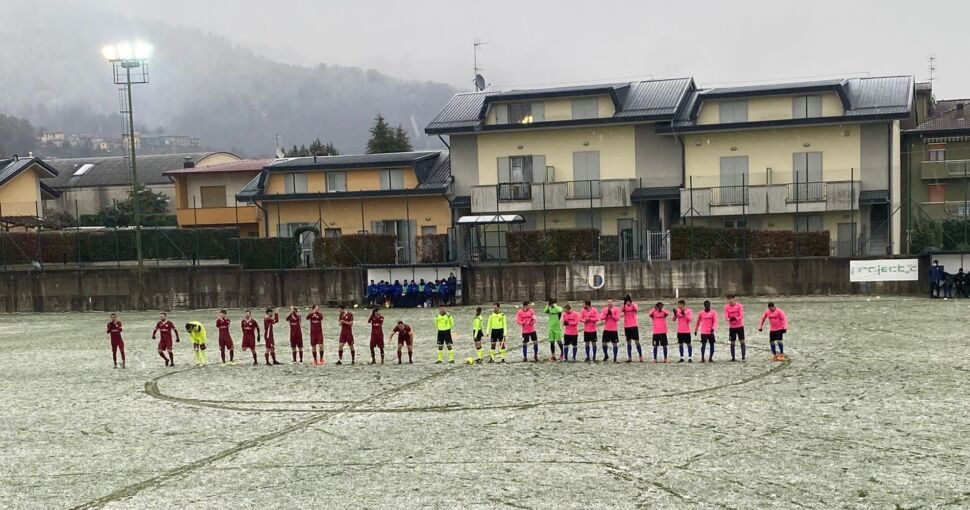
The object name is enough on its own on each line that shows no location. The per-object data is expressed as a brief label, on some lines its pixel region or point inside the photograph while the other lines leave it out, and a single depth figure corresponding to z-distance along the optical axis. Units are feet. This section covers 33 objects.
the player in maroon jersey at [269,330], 92.73
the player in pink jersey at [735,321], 86.17
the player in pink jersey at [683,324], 87.04
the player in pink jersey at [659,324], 87.15
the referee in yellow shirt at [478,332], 91.91
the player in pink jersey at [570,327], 88.99
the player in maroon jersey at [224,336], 95.81
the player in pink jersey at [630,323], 89.44
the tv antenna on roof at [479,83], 227.49
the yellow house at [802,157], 156.56
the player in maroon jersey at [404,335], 90.56
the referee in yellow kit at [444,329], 90.33
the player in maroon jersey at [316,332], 93.35
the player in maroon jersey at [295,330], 94.99
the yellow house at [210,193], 215.72
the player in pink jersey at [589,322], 89.76
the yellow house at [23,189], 196.65
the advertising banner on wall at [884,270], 134.82
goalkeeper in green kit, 91.35
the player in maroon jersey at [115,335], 95.76
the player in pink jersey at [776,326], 85.20
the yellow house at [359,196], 179.93
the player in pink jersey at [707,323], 86.07
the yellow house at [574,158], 169.68
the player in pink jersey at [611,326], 89.25
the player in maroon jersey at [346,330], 93.09
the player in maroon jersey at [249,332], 94.84
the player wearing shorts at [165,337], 96.12
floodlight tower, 162.61
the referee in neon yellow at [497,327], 91.20
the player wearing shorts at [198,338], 95.45
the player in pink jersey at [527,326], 91.25
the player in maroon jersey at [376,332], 91.86
